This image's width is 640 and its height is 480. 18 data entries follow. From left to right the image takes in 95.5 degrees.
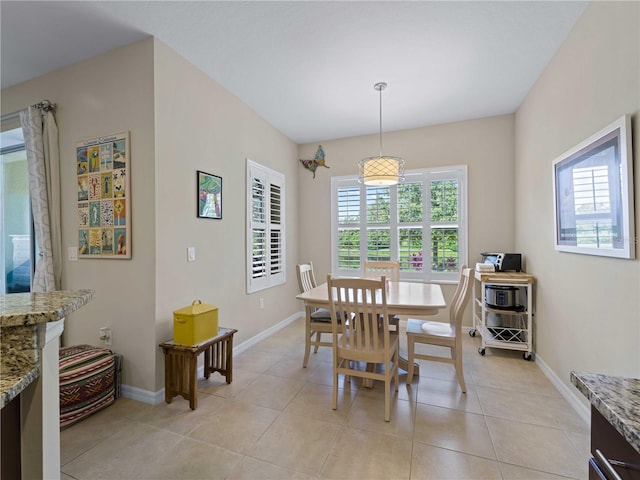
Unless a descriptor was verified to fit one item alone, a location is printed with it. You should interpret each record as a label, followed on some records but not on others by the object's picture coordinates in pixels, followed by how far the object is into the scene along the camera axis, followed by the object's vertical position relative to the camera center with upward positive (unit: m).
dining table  2.17 -0.48
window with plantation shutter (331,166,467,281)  3.93 +0.23
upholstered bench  1.89 -0.94
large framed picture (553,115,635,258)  1.57 +0.27
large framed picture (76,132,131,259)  2.28 +0.39
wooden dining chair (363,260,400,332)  3.57 -0.37
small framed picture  2.65 +0.45
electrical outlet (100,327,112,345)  2.35 -0.73
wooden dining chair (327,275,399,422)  1.98 -0.69
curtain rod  2.53 +1.22
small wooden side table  2.11 -0.93
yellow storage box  2.16 -0.62
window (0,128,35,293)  2.93 +0.30
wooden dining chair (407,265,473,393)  2.30 -0.78
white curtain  2.49 +0.51
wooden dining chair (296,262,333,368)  2.77 -0.80
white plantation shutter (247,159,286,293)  3.41 +0.18
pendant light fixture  2.71 +0.66
